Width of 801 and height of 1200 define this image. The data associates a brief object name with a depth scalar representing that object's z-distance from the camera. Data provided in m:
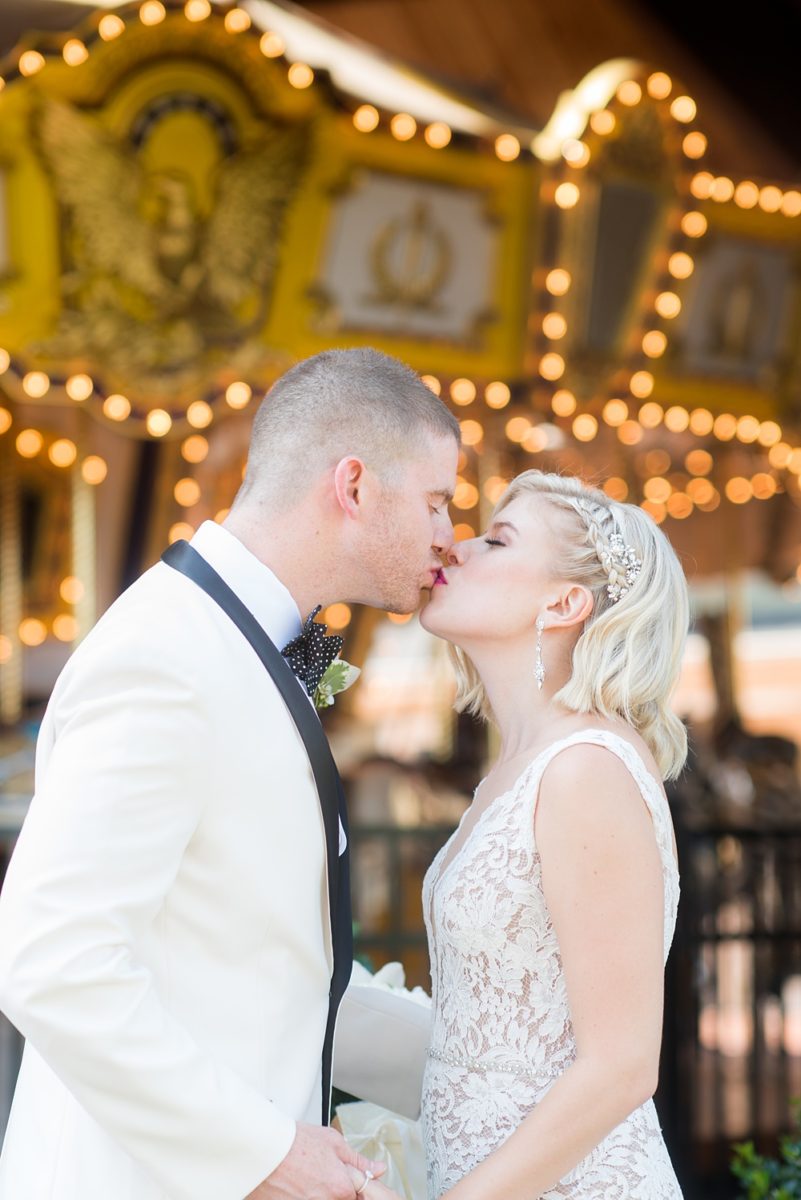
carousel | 4.85
